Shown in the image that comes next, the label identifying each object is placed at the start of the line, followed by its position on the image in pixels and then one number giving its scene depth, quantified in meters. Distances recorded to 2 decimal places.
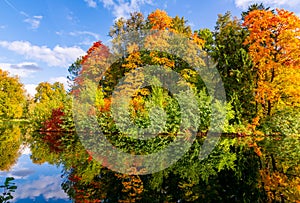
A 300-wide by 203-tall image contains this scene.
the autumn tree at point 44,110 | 21.98
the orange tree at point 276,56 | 17.08
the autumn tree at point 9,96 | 39.25
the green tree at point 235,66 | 18.50
